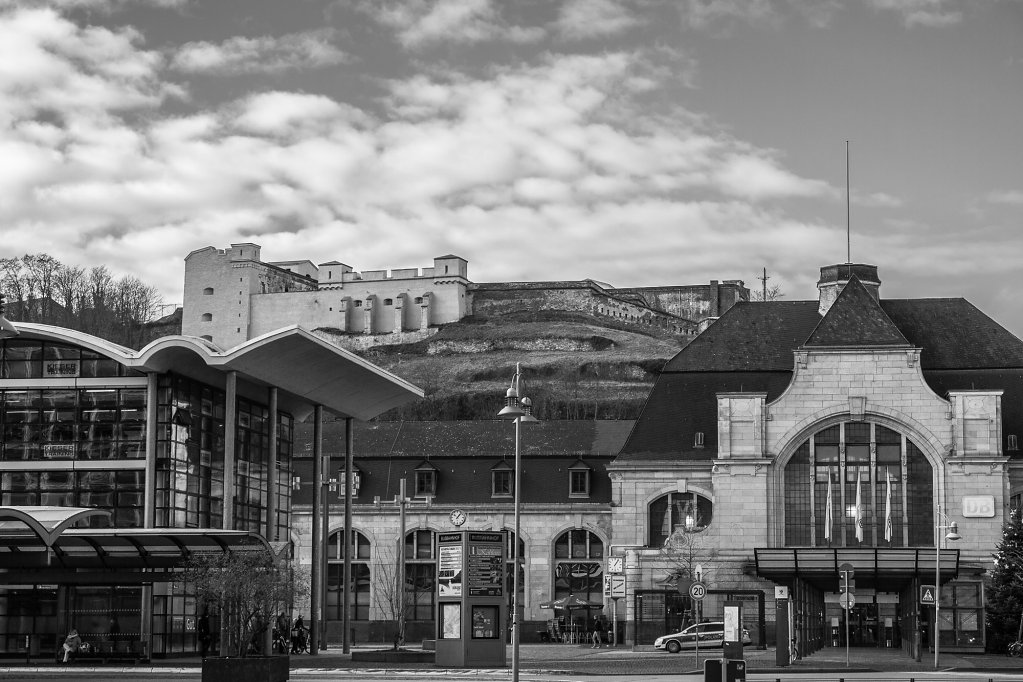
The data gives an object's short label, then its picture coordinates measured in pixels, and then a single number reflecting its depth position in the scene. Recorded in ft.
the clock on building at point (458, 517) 267.80
